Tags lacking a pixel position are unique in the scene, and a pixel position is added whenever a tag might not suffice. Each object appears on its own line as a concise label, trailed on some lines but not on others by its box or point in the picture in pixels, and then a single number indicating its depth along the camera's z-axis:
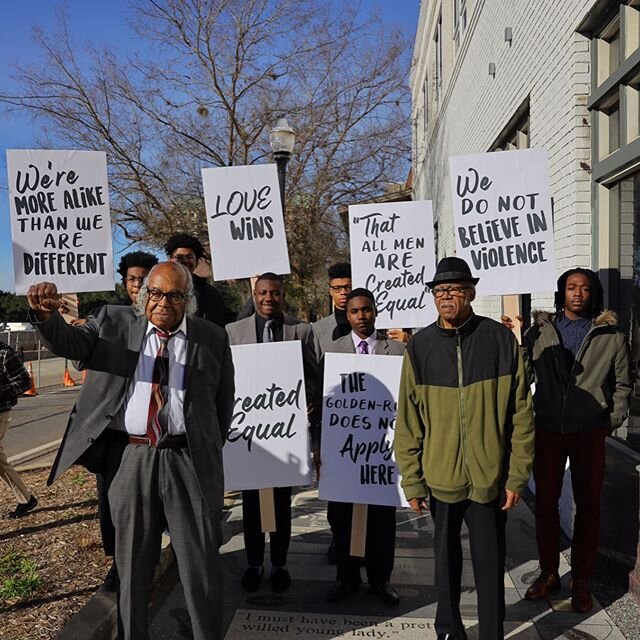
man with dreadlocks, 3.90
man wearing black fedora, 3.20
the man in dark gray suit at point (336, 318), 4.57
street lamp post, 9.04
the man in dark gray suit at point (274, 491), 4.25
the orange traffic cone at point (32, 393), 17.17
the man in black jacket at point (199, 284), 4.44
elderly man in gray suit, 2.97
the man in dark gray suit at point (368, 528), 4.04
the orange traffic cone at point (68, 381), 20.34
